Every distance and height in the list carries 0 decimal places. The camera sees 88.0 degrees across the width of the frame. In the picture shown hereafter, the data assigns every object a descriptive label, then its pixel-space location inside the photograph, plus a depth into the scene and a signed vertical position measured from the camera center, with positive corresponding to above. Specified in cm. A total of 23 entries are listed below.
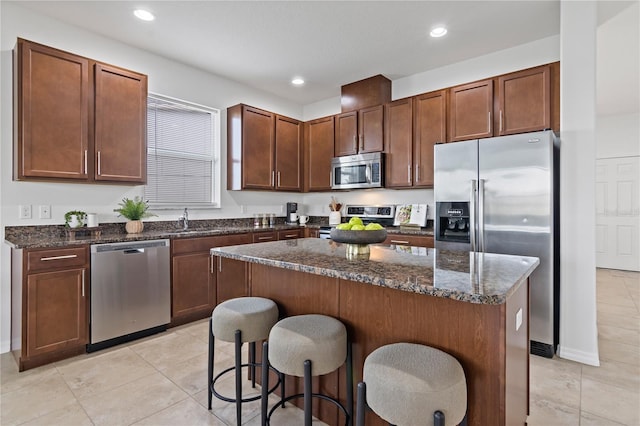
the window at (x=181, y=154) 369 +71
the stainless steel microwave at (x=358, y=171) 411 +54
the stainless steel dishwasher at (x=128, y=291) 270 -68
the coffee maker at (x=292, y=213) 502 +0
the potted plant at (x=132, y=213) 323 +0
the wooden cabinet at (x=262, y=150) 420 +85
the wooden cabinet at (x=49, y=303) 237 -68
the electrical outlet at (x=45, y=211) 286 +1
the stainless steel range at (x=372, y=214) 438 -2
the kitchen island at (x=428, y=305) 122 -42
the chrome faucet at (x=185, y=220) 376 -8
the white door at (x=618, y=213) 591 +0
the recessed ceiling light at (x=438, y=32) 309 +172
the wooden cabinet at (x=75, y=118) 258 +81
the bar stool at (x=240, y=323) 173 -60
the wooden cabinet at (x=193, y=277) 324 -66
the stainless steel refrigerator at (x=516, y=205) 267 +7
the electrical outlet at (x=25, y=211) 276 +1
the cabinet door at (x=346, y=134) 438 +107
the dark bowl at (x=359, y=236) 171 -12
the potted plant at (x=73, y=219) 291 -6
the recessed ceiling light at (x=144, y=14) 277 +169
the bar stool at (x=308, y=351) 143 -61
